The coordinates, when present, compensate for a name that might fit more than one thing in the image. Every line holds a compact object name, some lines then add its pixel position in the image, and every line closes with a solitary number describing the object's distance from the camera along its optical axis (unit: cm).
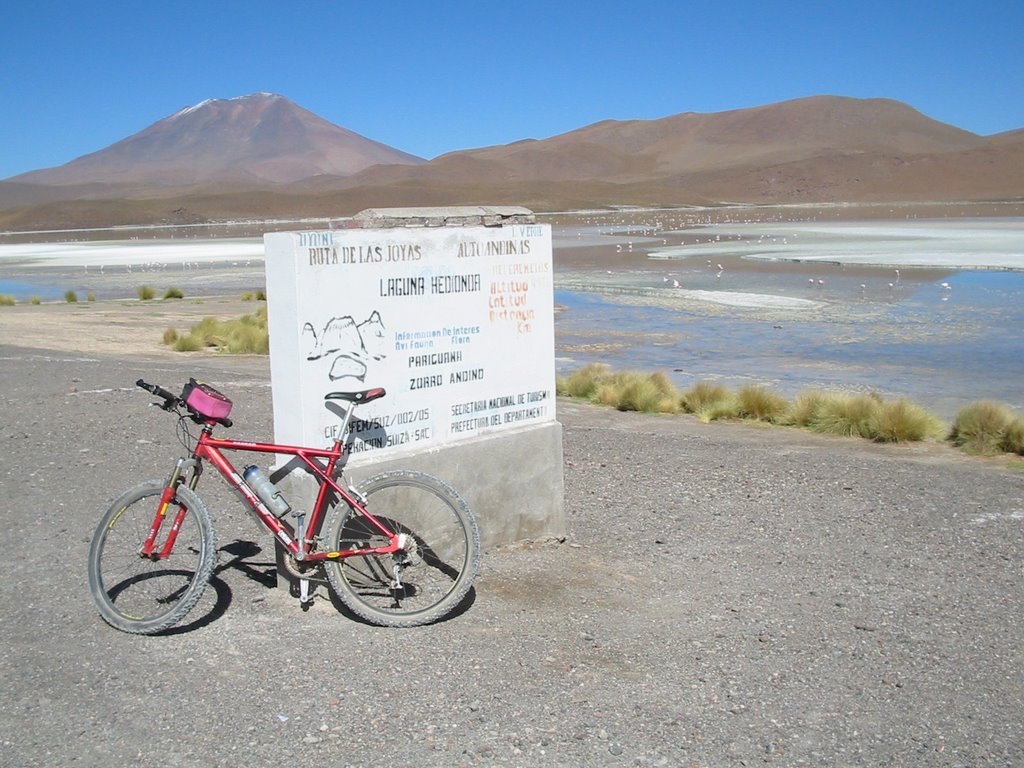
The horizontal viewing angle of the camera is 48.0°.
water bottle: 521
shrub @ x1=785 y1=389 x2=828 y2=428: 1260
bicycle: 512
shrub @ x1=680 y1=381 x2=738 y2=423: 1329
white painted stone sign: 548
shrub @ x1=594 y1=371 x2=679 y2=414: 1372
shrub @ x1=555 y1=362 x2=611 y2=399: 1495
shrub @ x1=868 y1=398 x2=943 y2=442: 1143
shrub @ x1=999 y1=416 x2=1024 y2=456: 1083
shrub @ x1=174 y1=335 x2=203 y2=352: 1941
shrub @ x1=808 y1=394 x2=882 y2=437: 1179
